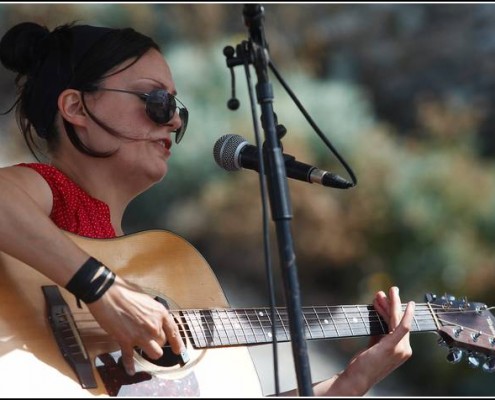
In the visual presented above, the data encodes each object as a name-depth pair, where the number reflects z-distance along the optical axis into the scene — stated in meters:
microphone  5.54
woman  5.77
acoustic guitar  5.54
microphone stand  5.37
